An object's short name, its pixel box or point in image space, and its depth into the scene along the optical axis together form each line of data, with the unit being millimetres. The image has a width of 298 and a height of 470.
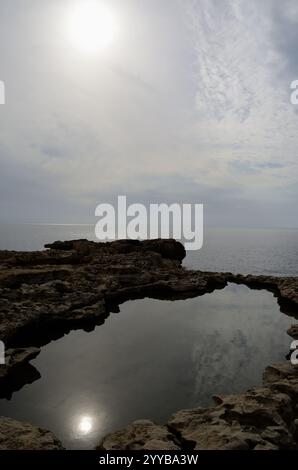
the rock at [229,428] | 9797
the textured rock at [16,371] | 15797
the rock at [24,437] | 10242
